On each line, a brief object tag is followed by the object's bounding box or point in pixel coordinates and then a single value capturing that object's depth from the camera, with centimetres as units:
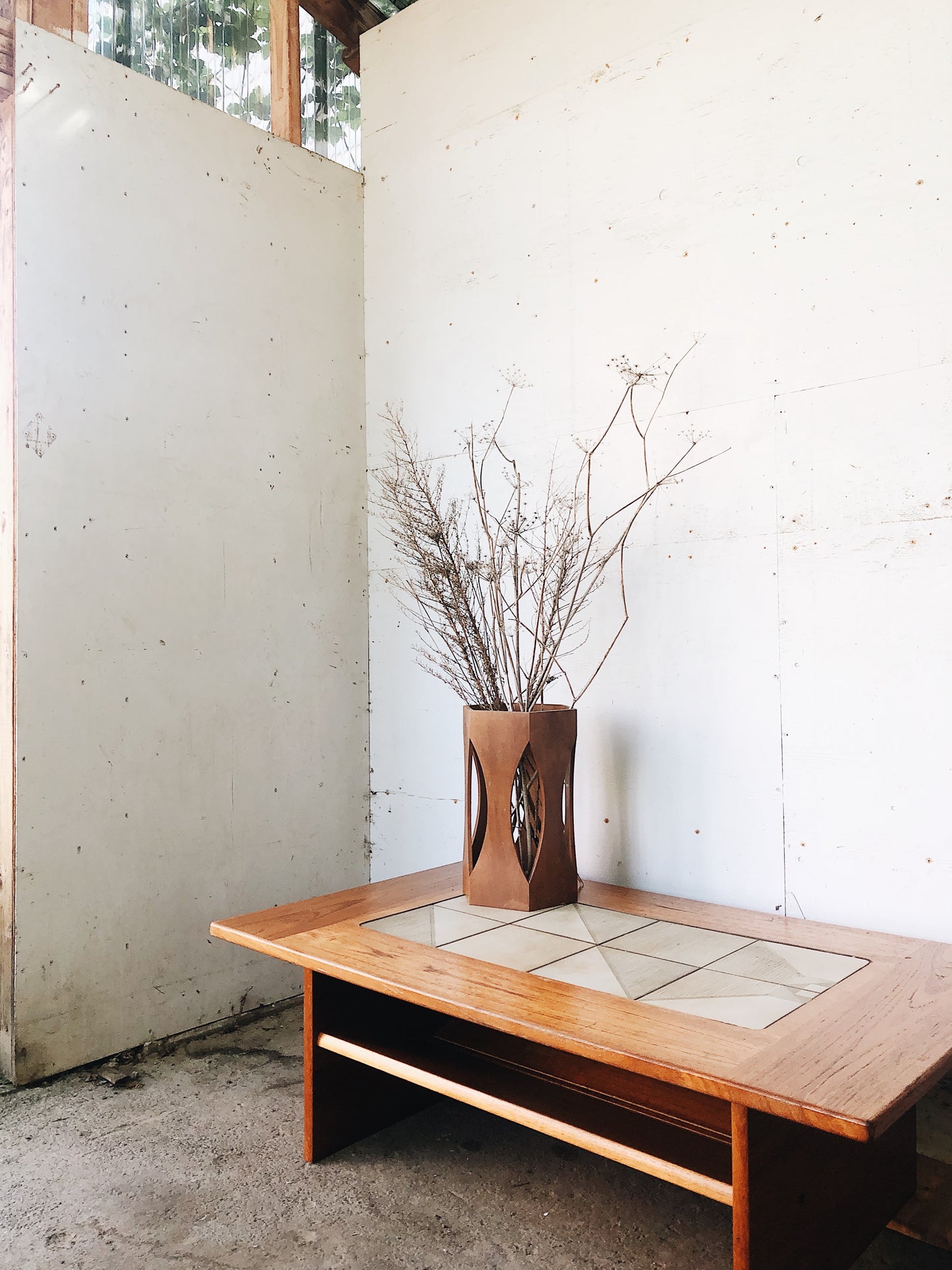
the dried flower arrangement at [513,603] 202
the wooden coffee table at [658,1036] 126
